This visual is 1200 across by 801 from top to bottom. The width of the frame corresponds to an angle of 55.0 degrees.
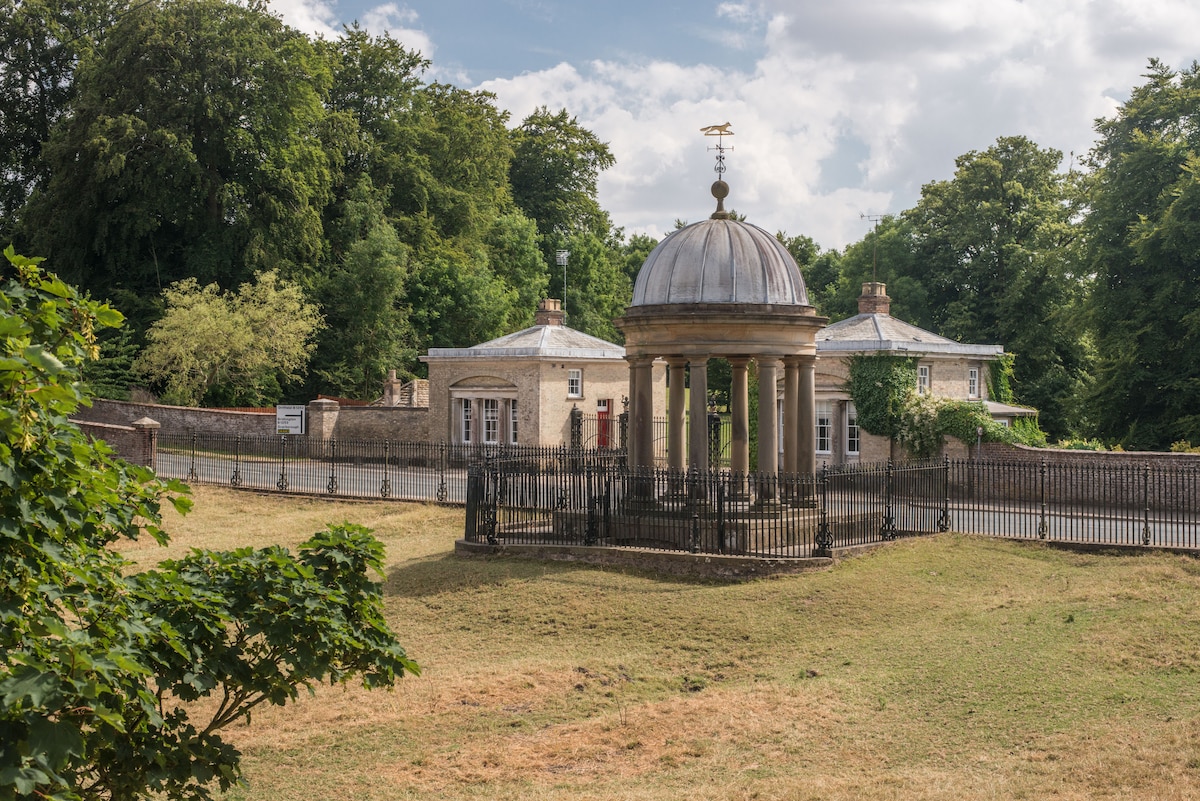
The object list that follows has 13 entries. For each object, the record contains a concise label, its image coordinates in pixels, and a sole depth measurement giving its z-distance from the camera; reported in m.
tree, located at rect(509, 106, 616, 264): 68.88
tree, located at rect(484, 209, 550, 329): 58.16
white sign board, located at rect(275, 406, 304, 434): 40.41
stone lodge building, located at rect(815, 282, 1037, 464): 34.00
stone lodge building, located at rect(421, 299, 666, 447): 38.84
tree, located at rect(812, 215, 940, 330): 53.19
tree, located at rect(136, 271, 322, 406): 42.00
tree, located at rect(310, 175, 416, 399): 48.72
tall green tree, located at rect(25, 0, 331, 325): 44.09
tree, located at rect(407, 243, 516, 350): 51.88
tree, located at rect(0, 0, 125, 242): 46.81
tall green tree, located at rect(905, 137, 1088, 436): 47.66
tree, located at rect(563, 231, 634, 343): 62.34
